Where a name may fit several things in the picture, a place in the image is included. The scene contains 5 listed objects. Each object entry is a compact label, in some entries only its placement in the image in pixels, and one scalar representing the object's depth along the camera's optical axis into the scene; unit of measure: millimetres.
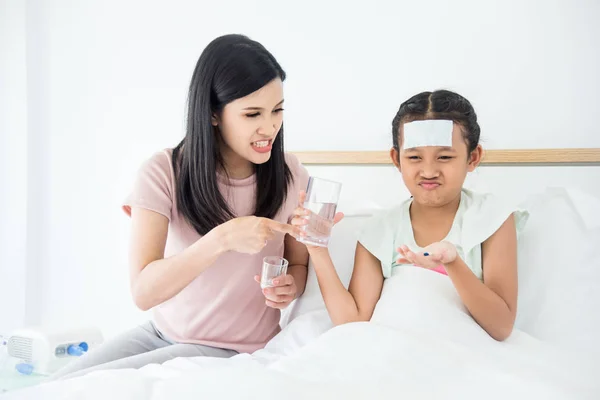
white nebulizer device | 1646
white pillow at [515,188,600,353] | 1215
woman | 1220
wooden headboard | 1501
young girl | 1236
